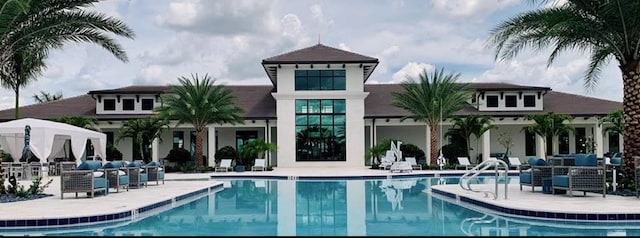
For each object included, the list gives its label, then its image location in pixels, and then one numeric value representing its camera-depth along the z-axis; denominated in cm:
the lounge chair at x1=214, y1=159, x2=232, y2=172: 2997
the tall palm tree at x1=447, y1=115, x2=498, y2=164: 3123
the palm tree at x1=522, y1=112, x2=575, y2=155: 3142
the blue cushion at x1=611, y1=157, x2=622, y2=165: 1802
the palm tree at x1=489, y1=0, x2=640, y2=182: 1454
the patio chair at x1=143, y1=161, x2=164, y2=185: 2002
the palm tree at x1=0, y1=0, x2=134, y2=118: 1460
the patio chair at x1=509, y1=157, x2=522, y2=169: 3056
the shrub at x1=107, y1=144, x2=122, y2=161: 3375
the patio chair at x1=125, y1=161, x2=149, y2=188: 1809
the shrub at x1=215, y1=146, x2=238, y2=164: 3316
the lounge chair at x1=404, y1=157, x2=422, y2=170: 3035
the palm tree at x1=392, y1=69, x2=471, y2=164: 3041
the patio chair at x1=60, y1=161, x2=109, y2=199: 1473
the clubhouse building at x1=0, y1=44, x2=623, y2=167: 3366
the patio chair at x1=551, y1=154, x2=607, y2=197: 1384
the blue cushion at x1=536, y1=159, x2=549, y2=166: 1562
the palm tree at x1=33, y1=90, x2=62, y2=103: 6172
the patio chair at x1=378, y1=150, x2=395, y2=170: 2891
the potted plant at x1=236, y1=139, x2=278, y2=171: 3086
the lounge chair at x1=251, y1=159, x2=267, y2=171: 3022
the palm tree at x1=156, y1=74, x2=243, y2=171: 3036
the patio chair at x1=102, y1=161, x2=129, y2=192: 1623
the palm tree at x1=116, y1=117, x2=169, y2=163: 3067
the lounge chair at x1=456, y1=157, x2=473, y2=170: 2990
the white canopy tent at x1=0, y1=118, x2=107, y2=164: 2152
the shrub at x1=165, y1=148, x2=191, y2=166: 3369
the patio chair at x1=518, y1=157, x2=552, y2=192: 1548
